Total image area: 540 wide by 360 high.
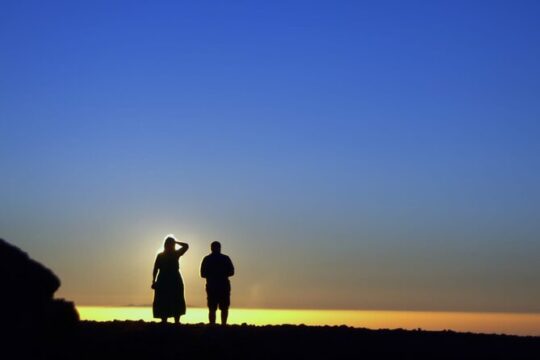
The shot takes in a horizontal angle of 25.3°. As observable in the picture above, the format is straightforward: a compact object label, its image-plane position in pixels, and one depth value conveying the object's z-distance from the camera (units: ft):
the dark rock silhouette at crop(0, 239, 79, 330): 60.39
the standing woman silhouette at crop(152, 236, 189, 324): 95.81
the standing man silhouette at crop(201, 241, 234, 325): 100.07
